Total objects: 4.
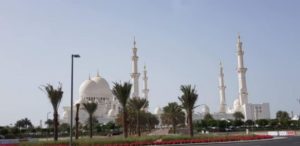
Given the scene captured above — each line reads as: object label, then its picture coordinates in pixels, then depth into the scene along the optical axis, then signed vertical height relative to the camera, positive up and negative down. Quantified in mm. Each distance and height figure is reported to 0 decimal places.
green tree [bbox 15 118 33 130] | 108125 +87
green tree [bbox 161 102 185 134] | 66625 +1303
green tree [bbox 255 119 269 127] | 84162 -772
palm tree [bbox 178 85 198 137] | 43469 +2699
